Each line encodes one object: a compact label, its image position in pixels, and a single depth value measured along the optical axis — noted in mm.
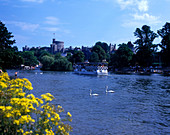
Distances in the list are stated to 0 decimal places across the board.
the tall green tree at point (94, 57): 180062
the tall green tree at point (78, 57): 176850
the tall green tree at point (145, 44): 115725
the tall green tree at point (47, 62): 162750
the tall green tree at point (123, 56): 134650
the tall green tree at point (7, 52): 48875
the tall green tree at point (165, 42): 105881
